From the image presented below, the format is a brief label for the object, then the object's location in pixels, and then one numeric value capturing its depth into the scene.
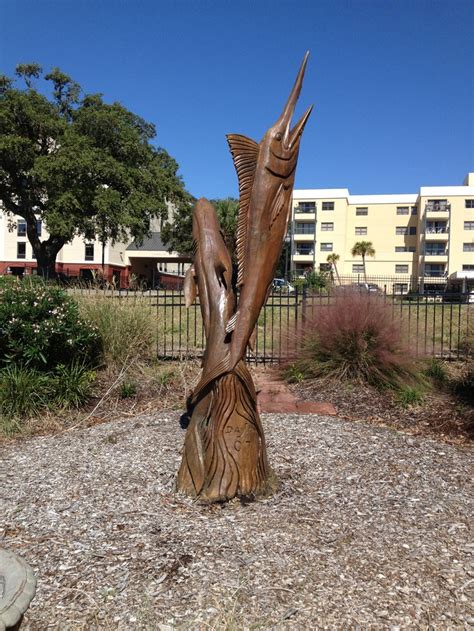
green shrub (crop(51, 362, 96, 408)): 5.91
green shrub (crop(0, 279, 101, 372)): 5.74
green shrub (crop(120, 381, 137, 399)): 6.45
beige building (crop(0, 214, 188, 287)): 44.53
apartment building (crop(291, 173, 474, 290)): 48.62
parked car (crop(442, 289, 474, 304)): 8.94
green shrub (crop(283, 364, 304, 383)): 6.94
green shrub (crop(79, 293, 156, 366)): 7.31
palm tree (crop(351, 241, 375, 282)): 51.84
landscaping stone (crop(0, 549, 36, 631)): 1.47
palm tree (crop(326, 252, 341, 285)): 52.79
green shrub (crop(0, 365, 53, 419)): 5.52
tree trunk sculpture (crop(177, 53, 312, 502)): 3.14
